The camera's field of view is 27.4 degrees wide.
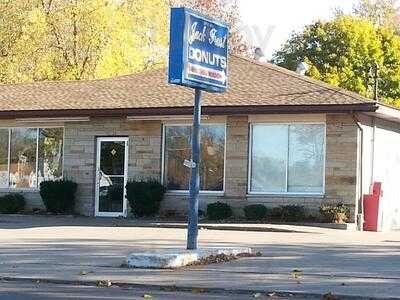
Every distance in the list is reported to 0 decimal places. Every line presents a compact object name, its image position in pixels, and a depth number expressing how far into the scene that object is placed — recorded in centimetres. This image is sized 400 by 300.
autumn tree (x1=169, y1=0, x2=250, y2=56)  5078
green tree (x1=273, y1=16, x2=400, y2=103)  5170
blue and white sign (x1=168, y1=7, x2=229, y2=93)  1358
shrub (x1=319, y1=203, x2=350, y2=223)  2198
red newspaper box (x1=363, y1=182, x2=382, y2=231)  2295
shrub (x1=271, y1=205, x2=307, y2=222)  2255
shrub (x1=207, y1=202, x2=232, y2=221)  2328
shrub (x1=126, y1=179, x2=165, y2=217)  2420
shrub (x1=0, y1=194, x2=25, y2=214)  2625
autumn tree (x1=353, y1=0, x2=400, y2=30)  6153
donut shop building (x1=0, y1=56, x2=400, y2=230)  2277
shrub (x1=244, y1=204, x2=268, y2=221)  2283
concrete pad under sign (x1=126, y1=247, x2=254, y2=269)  1292
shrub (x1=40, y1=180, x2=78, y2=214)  2531
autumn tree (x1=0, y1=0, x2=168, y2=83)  3662
